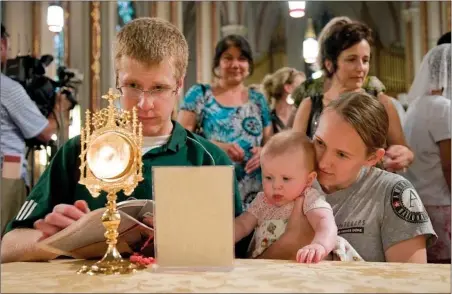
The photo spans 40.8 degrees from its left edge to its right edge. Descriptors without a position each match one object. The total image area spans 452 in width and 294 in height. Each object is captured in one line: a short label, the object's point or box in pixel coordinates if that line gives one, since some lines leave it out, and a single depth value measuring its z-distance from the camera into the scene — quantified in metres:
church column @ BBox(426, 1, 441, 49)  8.84
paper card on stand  1.18
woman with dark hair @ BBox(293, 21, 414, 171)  2.71
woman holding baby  1.63
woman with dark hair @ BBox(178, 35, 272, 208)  3.31
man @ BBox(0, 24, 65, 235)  3.36
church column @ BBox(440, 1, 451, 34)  8.47
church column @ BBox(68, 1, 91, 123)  9.08
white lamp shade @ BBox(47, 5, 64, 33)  8.04
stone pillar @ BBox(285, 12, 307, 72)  9.15
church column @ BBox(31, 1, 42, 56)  8.82
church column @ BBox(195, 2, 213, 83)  9.16
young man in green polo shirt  1.64
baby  1.67
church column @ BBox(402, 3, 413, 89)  8.91
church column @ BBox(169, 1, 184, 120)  9.24
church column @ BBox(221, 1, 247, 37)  9.33
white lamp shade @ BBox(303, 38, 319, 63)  8.63
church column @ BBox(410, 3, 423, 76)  9.05
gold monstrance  1.20
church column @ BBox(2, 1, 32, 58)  8.65
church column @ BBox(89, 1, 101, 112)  8.86
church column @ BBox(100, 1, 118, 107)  9.08
